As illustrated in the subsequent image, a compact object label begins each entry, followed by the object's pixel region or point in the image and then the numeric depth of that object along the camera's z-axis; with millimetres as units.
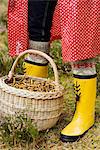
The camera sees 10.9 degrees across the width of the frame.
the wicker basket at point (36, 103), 2600
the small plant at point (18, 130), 2574
